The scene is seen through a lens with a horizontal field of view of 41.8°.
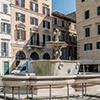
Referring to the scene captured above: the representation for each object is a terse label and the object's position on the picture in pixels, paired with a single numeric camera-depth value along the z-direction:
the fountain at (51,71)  6.06
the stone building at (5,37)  18.52
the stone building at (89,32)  18.31
